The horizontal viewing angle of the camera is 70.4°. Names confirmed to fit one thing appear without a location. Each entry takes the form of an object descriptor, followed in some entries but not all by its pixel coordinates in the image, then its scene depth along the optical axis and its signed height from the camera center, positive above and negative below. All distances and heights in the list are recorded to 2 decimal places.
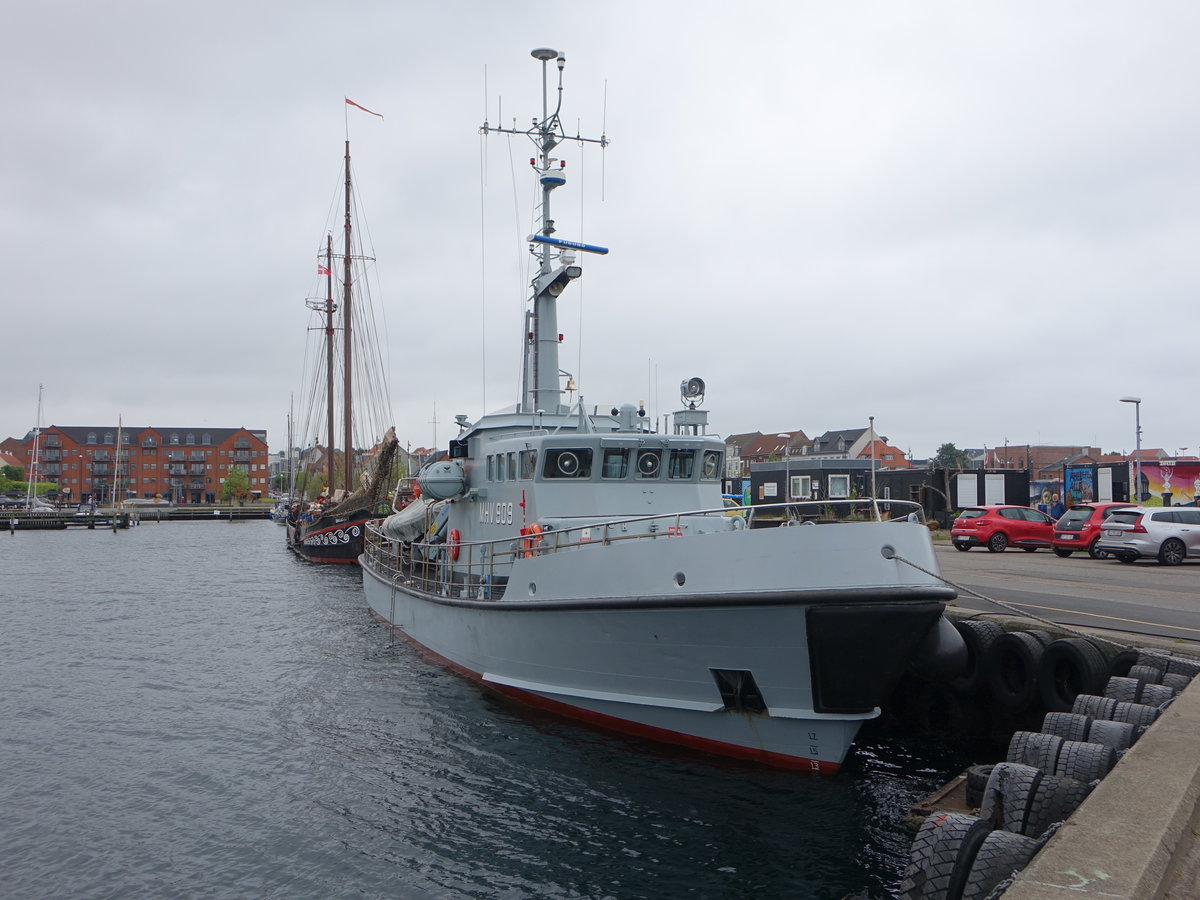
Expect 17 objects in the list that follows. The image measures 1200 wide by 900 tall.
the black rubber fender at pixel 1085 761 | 5.89 -1.95
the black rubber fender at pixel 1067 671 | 8.57 -1.92
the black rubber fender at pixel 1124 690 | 7.70 -1.88
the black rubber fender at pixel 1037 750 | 6.22 -1.99
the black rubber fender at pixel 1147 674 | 7.98 -1.79
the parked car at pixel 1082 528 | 21.42 -1.14
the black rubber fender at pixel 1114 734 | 6.40 -1.91
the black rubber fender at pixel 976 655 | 9.65 -1.97
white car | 19.58 -1.17
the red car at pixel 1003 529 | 23.81 -1.31
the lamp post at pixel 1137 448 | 29.42 +1.25
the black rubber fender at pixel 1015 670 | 9.10 -2.05
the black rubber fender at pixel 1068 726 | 6.78 -1.97
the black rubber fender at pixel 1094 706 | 7.32 -1.94
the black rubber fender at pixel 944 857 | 4.74 -2.14
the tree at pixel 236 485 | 109.56 -0.95
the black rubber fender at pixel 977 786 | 6.77 -2.41
